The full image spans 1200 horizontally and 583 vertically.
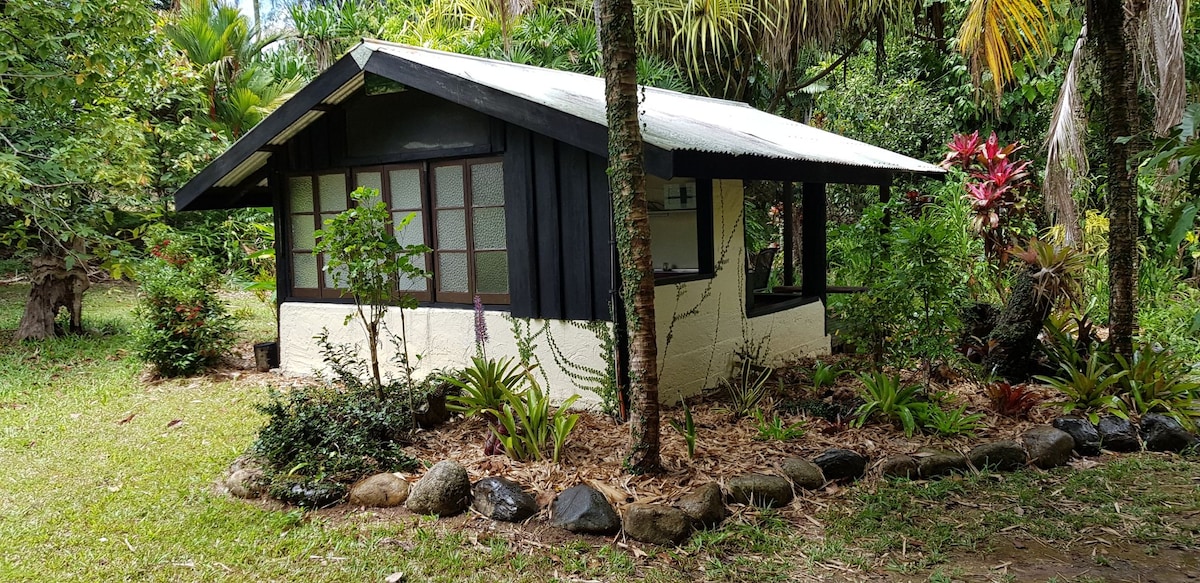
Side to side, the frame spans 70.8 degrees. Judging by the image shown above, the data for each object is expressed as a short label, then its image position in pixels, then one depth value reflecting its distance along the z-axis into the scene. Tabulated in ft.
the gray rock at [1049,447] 17.49
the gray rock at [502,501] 14.60
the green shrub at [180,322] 27.94
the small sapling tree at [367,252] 18.69
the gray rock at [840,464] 16.58
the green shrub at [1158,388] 19.53
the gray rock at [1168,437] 18.49
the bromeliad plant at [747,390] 20.56
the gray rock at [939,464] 16.87
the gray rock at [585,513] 14.08
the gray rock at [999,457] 17.26
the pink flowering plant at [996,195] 31.30
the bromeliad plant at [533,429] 16.98
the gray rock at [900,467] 16.75
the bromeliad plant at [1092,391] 19.66
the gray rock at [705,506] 14.21
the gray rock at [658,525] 13.74
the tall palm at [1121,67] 20.13
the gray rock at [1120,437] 18.62
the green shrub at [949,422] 18.58
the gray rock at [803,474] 16.03
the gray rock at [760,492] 15.23
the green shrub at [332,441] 16.43
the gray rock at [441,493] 15.03
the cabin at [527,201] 20.21
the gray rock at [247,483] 16.25
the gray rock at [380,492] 15.56
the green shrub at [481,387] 19.01
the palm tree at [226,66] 41.45
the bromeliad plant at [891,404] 19.04
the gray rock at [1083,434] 18.33
